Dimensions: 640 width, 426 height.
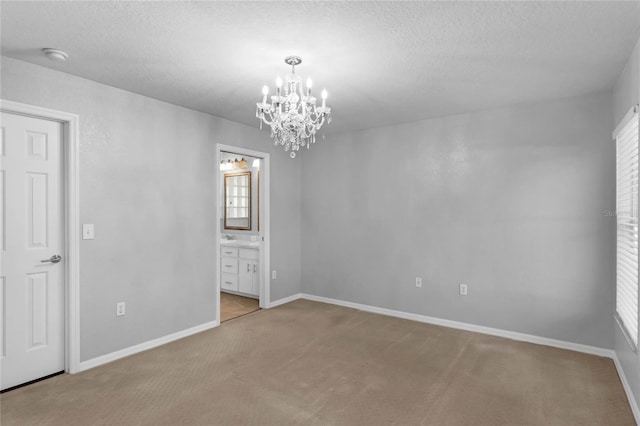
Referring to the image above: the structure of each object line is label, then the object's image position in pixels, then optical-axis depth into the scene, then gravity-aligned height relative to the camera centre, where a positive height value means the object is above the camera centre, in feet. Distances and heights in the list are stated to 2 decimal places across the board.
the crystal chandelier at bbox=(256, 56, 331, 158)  8.50 +2.36
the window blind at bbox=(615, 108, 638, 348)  8.10 -0.34
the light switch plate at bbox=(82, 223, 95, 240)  9.96 -0.65
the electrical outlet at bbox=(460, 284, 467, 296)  13.50 -2.98
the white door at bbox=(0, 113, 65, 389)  8.74 -1.07
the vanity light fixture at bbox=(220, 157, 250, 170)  20.11 +2.59
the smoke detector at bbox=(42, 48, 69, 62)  8.17 +3.57
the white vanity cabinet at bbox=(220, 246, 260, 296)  17.49 -3.09
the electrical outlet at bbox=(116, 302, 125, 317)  10.73 -3.00
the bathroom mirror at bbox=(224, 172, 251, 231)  19.99 +0.48
